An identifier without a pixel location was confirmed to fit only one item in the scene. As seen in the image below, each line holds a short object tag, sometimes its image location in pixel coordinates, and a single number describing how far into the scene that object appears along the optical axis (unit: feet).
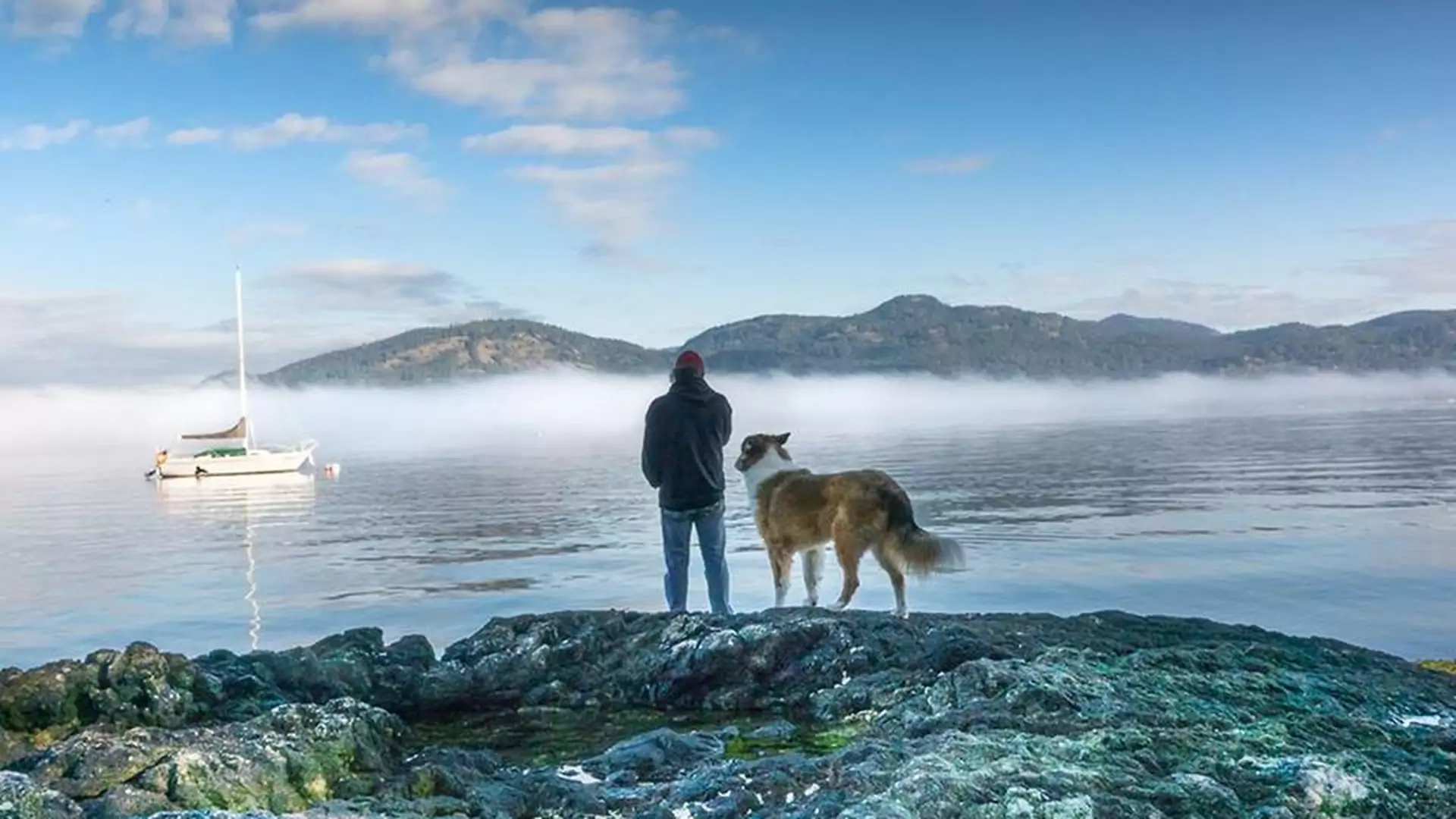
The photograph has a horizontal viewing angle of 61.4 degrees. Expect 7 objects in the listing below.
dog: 36.24
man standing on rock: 36.91
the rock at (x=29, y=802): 14.16
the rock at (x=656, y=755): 19.03
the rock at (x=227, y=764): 15.85
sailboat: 190.80
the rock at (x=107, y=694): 22.38
